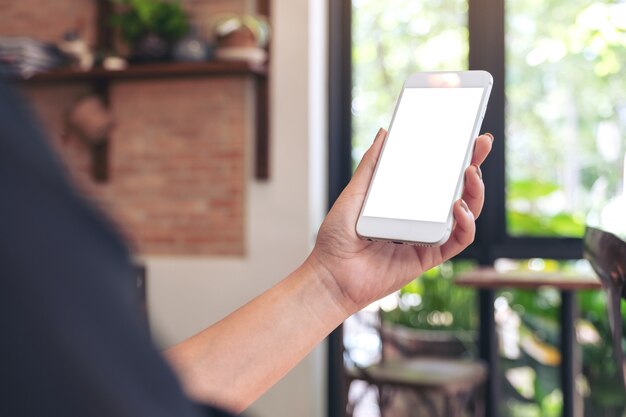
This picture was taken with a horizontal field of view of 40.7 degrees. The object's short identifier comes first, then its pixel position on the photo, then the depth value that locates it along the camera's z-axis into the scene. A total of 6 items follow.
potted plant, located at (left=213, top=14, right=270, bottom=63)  3.65
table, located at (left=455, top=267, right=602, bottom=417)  3.03
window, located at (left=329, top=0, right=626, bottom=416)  3.67
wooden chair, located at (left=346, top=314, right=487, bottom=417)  3.28
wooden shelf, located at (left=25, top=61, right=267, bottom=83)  3.69
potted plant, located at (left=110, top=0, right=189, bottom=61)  3.81
